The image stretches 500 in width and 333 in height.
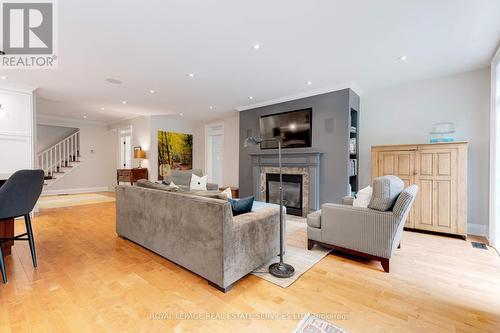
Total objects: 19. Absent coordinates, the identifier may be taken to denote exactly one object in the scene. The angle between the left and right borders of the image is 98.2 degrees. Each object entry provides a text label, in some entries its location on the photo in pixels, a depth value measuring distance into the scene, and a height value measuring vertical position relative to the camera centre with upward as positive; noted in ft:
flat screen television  15.06 +2.63
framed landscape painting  22.80 +1.33
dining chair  6.45 -0.99
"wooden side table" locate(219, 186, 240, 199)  19.66 -2.60
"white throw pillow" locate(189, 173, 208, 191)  16.03 -1.42
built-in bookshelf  14.11 +0.91
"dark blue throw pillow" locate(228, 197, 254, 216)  7.07 -1.38
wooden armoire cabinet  10.53 -0.83
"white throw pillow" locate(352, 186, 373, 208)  8.31 -1.33
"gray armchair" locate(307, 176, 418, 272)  7.15 -2.18
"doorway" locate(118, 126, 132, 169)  26.14 +1.96
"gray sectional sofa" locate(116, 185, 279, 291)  6.01 -2.25
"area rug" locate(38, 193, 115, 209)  18.42 -3.42
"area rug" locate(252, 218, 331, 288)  6.78 -3.60
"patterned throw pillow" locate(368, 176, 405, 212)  7.36 -1.01
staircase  23.76 +0.68
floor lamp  6.94 -3.48
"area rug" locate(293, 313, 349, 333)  4.74 -3.65
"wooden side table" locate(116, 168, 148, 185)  21.55 -1.06
